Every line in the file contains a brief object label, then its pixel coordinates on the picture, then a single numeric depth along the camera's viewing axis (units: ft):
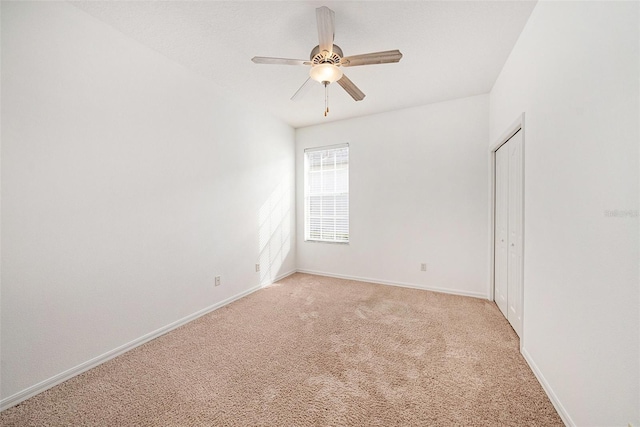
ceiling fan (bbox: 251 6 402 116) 5.84
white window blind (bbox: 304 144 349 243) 14.37
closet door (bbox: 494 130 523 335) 7.59
